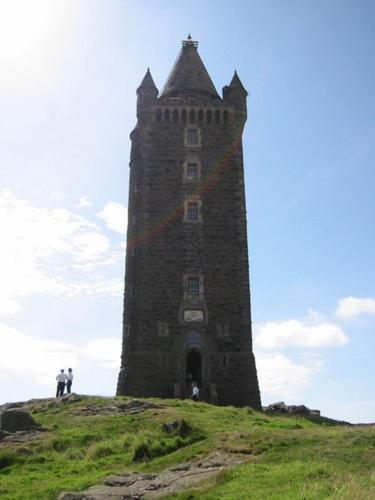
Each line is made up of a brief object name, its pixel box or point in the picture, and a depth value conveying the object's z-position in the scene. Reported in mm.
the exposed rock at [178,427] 21448
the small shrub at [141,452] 19172
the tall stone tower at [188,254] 34750
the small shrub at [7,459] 20408
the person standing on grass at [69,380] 33781
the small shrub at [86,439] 22141
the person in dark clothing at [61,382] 33594
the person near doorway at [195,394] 32028
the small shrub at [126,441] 20672
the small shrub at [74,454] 20266
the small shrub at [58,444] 21547
